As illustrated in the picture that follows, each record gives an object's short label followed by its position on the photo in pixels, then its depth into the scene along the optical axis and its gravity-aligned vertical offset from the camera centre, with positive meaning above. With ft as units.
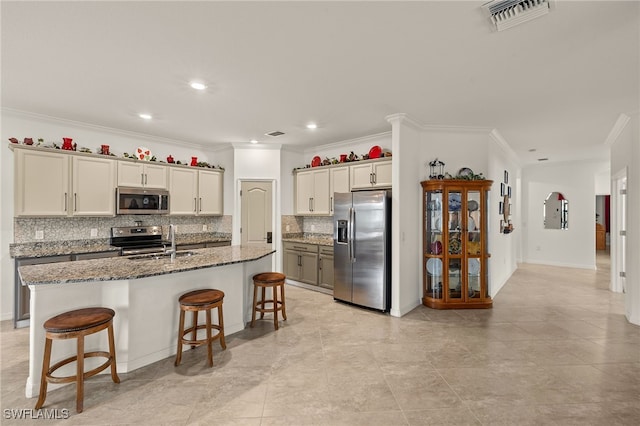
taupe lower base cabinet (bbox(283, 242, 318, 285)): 18.51 -3.03
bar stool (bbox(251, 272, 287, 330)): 12.36 -2.87
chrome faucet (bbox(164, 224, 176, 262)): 10.94 -1.43
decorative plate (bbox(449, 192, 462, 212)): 15.30 +0.60
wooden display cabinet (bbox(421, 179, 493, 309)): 15.19 -1.52
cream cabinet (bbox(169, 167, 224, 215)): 18.03 +1.41
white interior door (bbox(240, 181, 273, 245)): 19.49 +0.14
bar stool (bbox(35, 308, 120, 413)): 7.18 -2.86
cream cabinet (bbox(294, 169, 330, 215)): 19.22 +1.44
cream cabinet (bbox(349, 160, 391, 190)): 16.24 +2.19
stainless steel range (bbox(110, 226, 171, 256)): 16.01 -1.41
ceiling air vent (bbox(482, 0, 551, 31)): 6.51 +4.50
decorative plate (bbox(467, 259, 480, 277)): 15.47 -2.73
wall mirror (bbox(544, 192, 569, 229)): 25.82 +0.25
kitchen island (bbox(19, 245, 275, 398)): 7.94 -2.41
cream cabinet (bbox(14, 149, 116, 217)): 12.94 +1.38
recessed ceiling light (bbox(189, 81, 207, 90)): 10.64 +4.59
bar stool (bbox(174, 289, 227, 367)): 9.31 -2.92
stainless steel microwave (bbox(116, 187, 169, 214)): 15.66 +0.73
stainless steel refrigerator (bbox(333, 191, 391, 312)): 14.57 -1.72
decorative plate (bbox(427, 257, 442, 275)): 15.53 -2.68
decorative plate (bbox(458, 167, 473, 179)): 15.62 +2.19
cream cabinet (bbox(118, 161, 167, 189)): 15.92 +2.18
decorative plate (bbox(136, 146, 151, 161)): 16.57 +3.33
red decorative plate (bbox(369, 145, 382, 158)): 16.71 +3.45
